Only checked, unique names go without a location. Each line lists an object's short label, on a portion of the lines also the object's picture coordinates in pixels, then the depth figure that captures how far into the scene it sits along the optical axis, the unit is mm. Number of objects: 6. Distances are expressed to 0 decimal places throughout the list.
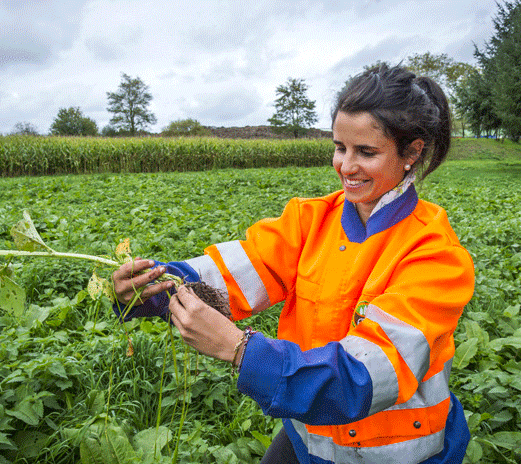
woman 901
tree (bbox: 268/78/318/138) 42688
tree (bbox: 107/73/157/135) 50812
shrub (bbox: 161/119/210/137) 43781
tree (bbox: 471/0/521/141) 15414
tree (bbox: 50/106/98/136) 50250
